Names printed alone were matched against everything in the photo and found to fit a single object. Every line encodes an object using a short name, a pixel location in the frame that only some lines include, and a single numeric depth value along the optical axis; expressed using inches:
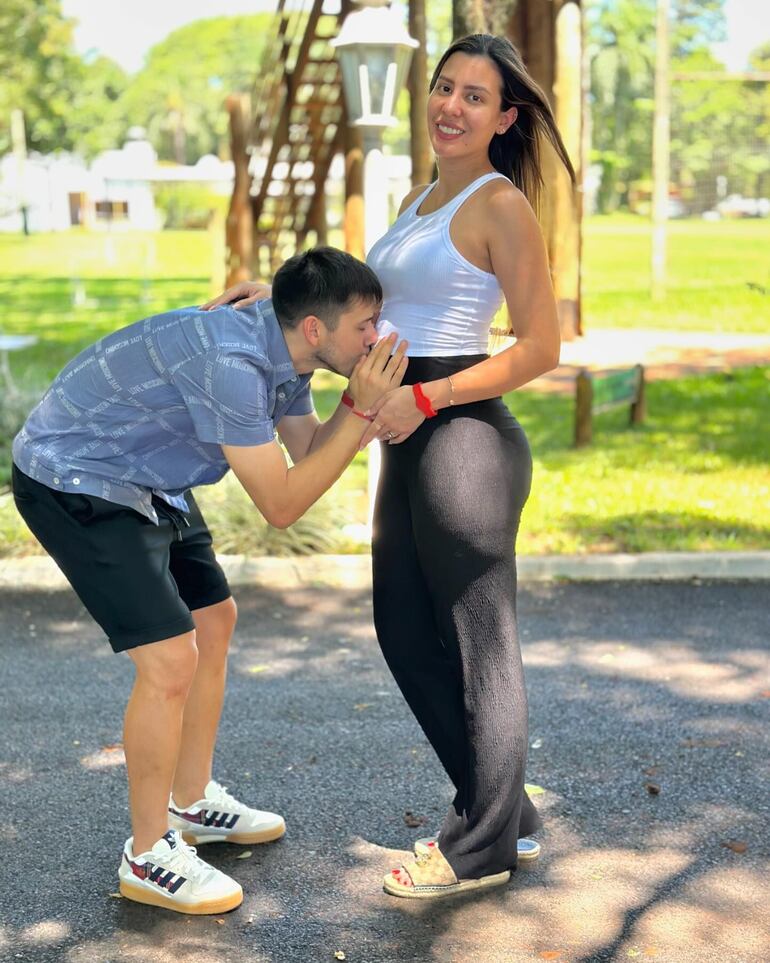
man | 120.4
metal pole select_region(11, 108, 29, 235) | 2653.8
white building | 2669.8
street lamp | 256.2
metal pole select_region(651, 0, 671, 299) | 726.5
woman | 122.7
